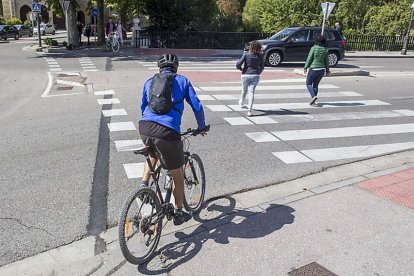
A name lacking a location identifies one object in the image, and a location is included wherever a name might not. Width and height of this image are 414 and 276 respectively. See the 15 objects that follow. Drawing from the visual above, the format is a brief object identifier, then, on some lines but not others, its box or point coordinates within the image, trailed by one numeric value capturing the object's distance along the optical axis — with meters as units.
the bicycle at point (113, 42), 24.62
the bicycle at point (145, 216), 3.58
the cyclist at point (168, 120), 3.75
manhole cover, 3.63
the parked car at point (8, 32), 39.41
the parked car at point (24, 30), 45.56
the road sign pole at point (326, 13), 17.25
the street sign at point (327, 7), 17.22
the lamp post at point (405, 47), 28.34
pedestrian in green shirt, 10.47
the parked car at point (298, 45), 19.45
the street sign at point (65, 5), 24.12
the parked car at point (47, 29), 49.39
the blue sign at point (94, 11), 29.95
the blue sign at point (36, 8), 25.27
